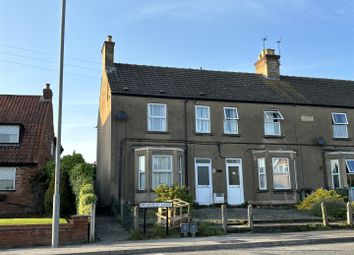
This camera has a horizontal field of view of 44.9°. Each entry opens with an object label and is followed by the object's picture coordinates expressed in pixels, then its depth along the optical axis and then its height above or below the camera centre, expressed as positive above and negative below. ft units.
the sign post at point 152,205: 51.72 -1.13
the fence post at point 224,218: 54.19 -3.06
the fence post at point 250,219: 55.47 -3.23
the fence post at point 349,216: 58.80 -3.24
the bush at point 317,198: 71.20 -0.90
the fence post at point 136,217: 53.83 -2.65
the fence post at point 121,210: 63.51 -2.09
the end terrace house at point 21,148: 74.49 +9.10
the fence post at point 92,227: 50.14 -3.55
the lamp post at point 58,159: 44.91 +4.05
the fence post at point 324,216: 58.80 -3.25
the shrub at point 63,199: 68.95 -0.34
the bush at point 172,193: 63.05 +0.31
